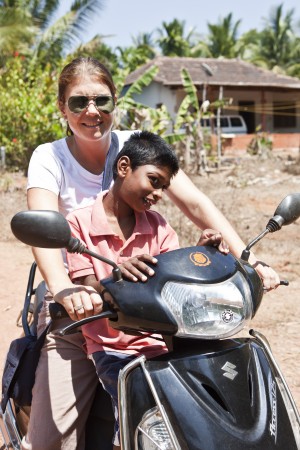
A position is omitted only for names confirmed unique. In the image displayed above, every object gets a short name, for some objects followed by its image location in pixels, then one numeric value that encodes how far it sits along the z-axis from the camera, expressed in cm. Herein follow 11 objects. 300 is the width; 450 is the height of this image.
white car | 2595
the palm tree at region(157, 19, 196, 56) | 3750
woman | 227
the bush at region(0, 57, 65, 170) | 1653
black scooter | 168
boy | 208
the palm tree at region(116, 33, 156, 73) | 2288
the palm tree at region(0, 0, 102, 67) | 2212
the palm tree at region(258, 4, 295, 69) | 4019
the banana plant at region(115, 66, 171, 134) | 1475
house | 2550
